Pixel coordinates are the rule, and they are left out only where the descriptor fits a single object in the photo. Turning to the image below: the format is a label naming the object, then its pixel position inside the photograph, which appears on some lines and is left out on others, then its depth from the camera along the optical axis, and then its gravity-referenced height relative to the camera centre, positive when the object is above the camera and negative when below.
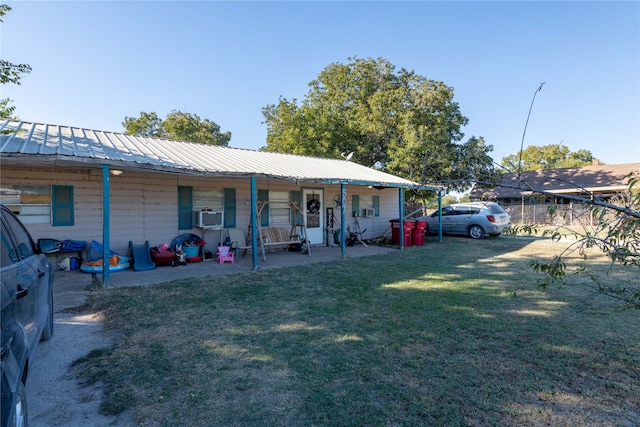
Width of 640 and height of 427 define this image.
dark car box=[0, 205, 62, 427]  1.46 -0.57
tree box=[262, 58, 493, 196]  20.11 +6.35
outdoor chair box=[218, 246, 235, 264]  8.49 -1.06
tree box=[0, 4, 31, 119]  5.14 +2.43
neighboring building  21.10 +1.96
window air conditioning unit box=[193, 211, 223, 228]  8.77 -0.11
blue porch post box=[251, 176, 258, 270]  7.70 -0.04
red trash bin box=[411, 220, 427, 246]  12.38 -0.89
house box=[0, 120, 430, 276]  6.32 +0.78
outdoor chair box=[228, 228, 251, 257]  9.21 -0.75
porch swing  9.89 -0.56
